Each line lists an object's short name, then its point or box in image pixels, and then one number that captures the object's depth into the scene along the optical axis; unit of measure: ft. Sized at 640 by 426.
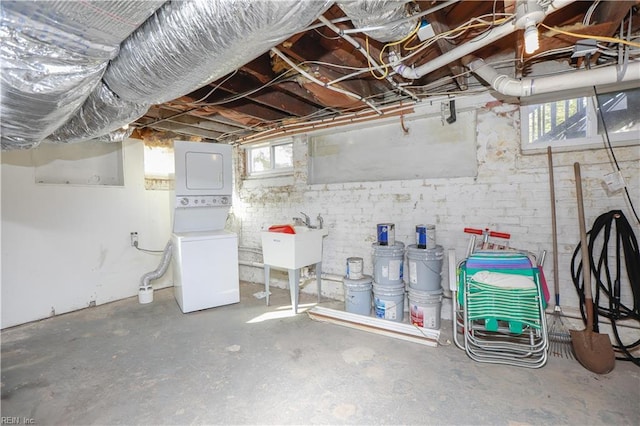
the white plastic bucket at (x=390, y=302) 9.25
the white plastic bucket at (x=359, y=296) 9.87
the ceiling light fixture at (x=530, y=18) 4.53
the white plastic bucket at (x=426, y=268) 8.64
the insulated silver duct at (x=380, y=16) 4.22
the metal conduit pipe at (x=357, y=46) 5.19
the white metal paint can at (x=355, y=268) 10.13
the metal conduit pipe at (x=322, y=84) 6.40
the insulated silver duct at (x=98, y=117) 6.28
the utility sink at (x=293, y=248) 10.19
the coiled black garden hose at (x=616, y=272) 6.96
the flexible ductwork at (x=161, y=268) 12.15
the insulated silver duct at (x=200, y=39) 3.71
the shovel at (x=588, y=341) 6.51
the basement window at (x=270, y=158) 13.76
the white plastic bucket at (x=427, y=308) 8.65
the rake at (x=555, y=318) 7.63
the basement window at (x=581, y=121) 7.32
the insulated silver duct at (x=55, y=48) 3.30
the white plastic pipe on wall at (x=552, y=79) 5.90
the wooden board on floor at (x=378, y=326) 8.11
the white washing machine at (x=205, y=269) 10.46
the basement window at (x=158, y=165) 13.42
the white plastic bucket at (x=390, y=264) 9.25
